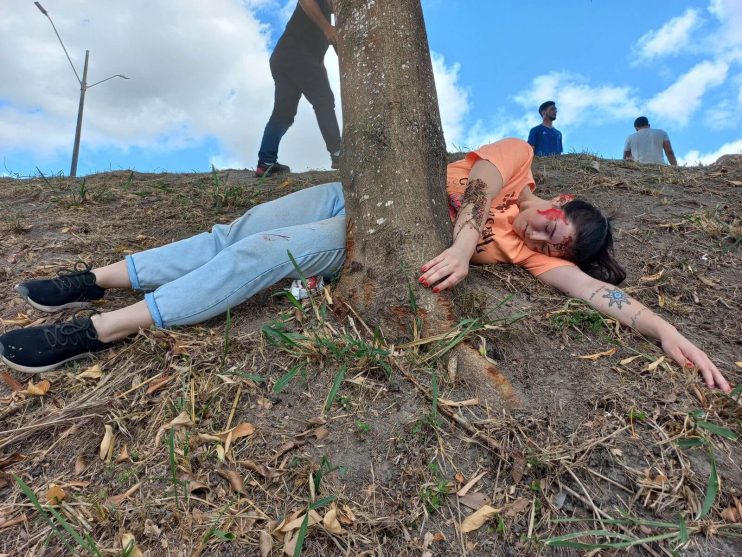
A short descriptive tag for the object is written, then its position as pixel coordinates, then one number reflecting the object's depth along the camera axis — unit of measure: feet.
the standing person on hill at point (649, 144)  24.09
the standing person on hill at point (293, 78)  16.56
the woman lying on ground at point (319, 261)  6.62
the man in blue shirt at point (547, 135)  24.82
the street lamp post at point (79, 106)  34.04
